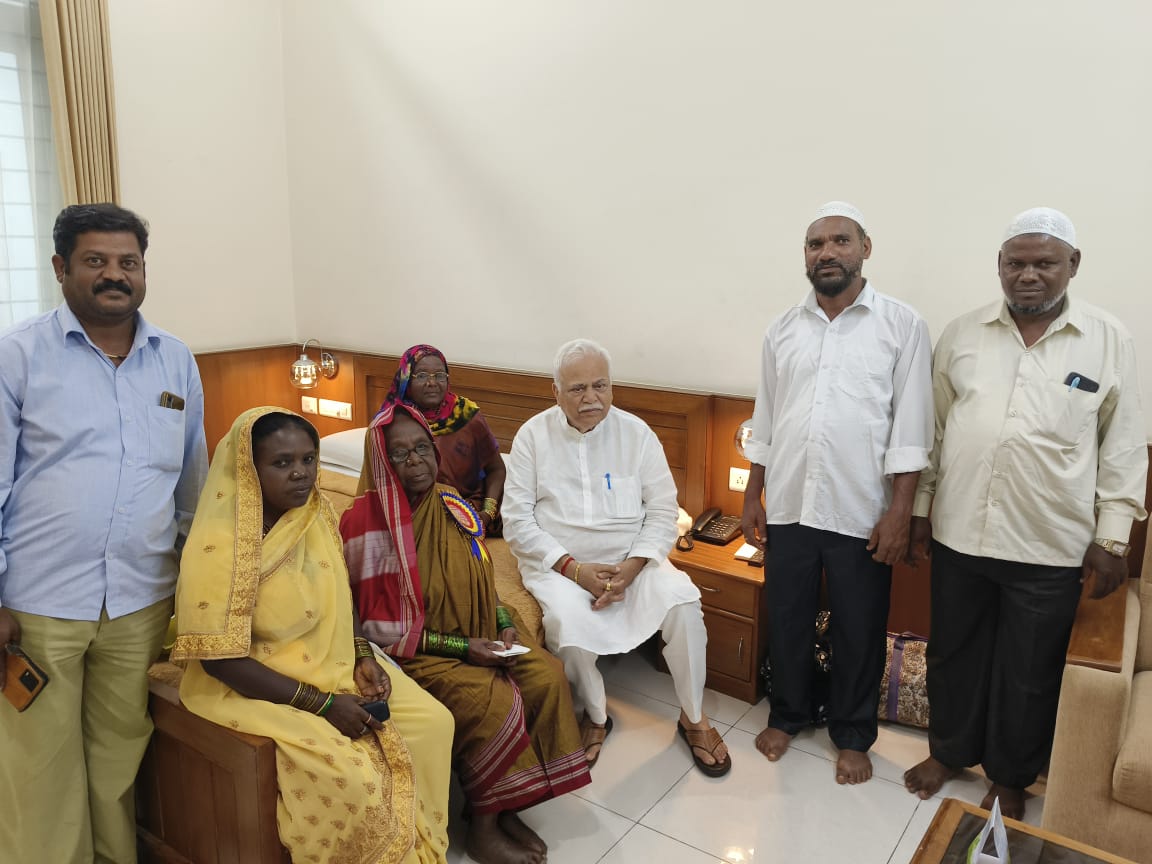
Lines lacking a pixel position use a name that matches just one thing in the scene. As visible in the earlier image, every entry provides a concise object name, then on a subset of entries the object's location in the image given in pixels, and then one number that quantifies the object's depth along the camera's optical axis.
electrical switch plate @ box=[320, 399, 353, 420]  4.58
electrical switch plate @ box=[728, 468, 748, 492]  3.30
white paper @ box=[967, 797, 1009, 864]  1.52
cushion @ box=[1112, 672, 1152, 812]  1.97
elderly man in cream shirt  2.17
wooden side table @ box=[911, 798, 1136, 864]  1.63
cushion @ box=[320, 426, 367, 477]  3.83
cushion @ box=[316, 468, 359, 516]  3.43
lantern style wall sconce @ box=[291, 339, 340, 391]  4.44
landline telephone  3.20
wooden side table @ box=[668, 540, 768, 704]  2.95
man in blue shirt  1.76
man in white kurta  2.64
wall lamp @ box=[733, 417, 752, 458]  3.07
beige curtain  3.48
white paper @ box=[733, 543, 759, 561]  3.07
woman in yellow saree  1.77
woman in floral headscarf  3.07
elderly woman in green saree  2.14
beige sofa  2.00
